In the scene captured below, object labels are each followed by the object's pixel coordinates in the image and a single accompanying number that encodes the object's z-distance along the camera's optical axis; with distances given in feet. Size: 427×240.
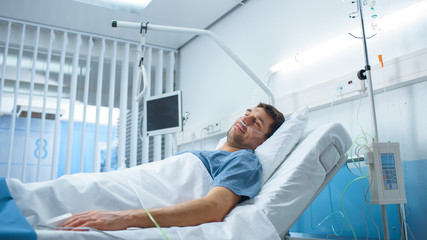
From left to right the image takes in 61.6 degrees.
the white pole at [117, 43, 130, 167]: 10.67
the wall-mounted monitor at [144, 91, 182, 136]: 9.34
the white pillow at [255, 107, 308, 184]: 5.10
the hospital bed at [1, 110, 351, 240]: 3.41
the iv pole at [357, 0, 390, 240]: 4.93
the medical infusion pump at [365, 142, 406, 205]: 4.50
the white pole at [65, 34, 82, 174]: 9.98
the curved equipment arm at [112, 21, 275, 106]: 5.85
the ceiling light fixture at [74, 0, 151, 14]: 9.53
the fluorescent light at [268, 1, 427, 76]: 5.53
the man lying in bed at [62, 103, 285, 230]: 3.34
